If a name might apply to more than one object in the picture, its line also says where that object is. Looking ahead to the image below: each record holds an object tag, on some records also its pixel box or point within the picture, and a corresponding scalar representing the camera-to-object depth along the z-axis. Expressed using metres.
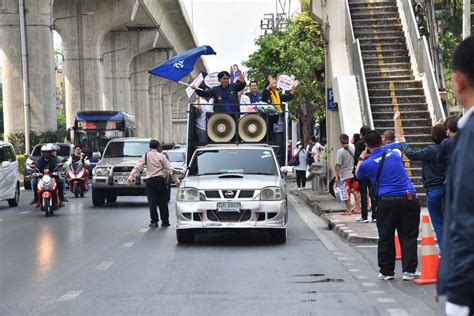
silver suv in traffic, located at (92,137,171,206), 25.30
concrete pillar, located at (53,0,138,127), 60.44
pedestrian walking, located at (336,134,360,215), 20.16
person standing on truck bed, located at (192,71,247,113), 21.45
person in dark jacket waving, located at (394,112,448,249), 11.48
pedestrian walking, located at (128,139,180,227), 18.52
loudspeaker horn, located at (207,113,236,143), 20.78
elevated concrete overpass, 45.12
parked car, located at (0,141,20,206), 25.36
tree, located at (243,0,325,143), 47.00
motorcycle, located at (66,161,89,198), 30.33
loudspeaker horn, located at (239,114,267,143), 20.78
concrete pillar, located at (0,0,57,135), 44.88
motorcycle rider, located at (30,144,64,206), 23.02
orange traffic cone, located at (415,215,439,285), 10.87
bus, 42.50
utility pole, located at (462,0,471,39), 30.72
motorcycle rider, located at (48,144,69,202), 23.26
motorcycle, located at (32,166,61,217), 22.44
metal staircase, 24.09
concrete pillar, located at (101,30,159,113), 74.38
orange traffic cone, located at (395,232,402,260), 13.13
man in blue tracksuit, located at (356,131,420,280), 10.91
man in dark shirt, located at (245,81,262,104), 22.20
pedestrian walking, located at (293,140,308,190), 32.47
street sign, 27.84
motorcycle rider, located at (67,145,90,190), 30.70
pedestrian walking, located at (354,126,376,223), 18.53
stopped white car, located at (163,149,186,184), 39.85
